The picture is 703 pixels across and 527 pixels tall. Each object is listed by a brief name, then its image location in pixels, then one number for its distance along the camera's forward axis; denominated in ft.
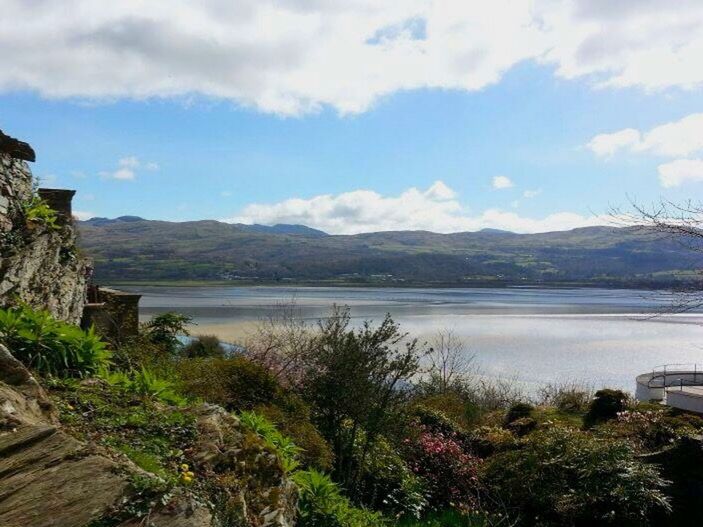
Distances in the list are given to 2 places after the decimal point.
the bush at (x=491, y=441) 45.58
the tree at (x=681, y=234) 33.94
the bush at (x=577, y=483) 30.48
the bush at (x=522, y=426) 51.84
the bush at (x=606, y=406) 53.57
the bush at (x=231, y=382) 33.76
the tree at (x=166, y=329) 55.42
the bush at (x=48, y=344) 21.07
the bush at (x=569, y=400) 62.38
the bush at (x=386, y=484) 34.60
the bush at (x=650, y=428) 41.32
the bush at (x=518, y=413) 57.00
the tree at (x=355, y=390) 37.35
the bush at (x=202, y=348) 69.53
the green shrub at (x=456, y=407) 61.11
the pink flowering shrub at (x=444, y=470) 38.24
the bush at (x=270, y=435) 24.19
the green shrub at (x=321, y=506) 22.31
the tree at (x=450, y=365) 85.66
